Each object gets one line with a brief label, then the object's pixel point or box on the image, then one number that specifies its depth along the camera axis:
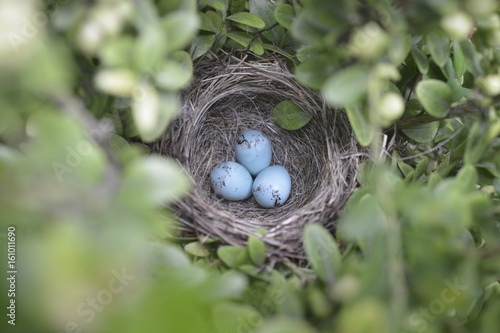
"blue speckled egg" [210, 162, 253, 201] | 0.33
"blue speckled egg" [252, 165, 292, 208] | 0.33
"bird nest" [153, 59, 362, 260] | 0.29
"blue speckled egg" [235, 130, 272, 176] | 0.33
